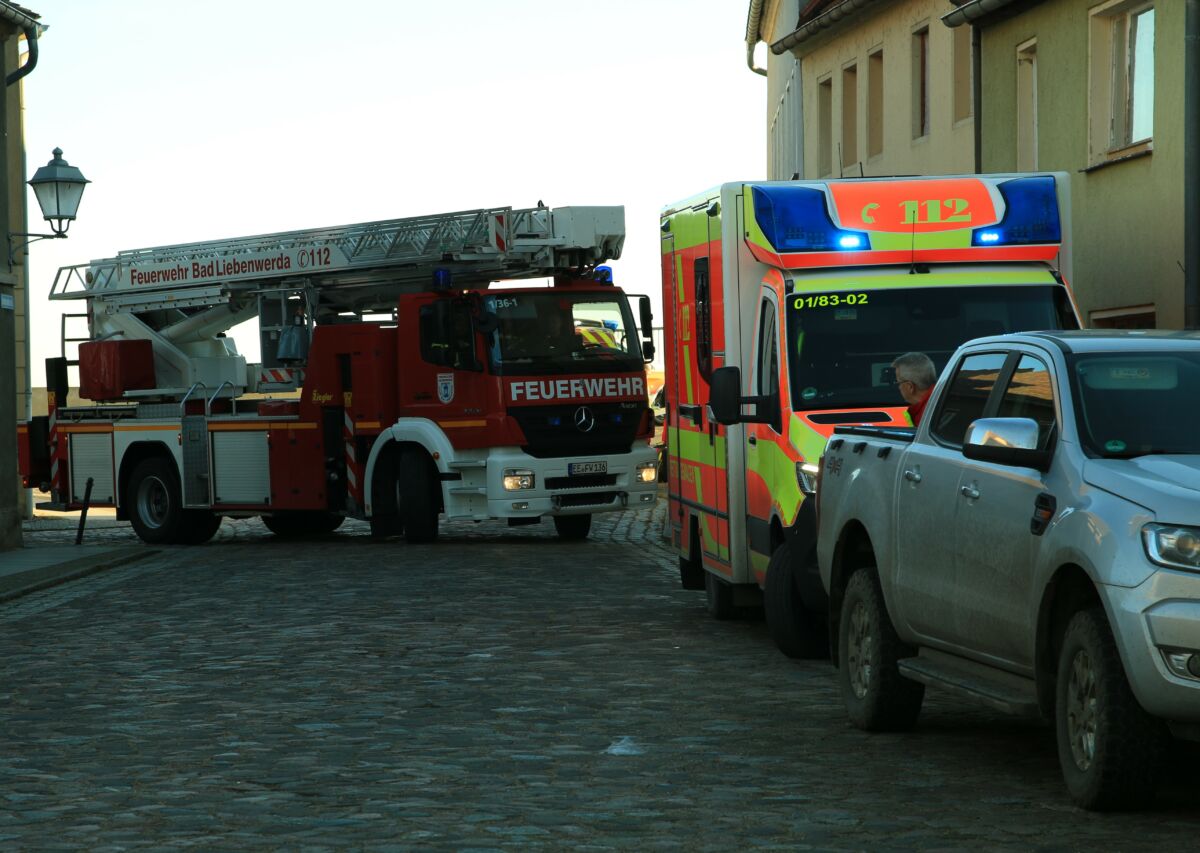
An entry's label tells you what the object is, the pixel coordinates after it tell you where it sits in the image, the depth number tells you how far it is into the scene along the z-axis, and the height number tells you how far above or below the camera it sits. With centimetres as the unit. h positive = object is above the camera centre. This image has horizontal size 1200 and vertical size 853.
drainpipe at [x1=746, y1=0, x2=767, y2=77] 4428 +679
